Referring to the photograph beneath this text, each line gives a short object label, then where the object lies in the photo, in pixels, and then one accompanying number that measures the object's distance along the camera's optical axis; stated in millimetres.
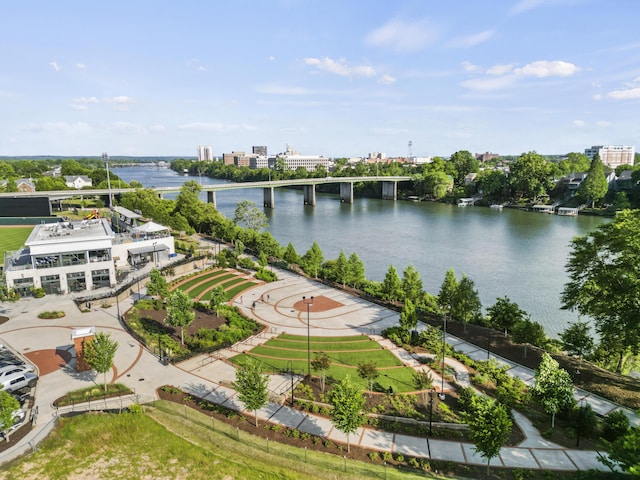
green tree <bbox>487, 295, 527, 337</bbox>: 32219
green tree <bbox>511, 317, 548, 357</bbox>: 29312
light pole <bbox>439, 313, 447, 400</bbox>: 23772
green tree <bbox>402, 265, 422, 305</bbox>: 39219
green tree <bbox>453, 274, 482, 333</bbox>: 33469
